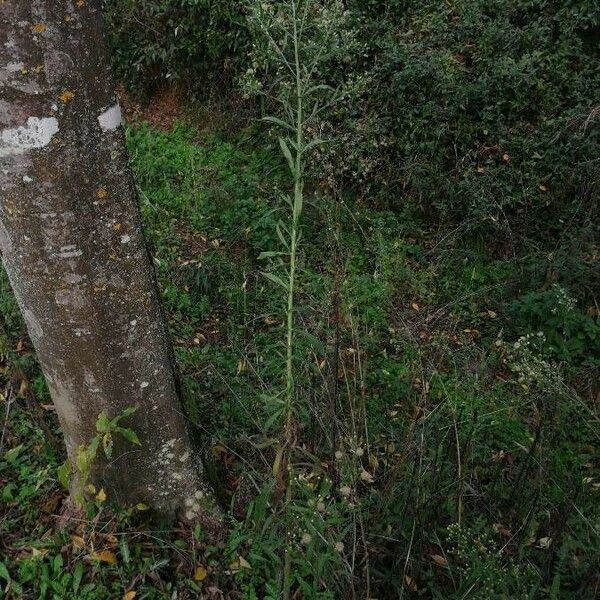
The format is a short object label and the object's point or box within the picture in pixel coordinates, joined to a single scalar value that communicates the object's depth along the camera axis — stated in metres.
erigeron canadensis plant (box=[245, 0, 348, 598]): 1.58
